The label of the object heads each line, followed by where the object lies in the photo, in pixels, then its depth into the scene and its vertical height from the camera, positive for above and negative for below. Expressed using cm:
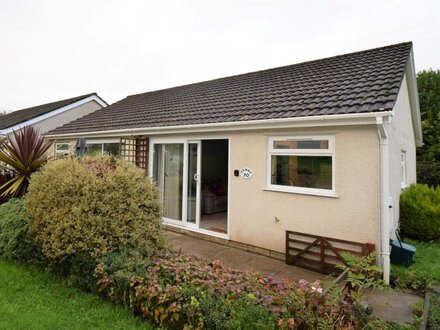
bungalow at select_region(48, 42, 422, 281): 570 +60
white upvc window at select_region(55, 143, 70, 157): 1475 +112
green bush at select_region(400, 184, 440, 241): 824 -129
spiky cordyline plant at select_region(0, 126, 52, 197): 789 +30
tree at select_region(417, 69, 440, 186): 1527 +274
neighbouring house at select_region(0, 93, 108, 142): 1970 +435
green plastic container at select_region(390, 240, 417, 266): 640 -196
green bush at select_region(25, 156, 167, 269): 479 -81
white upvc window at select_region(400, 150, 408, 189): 934 +2
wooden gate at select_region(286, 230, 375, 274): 564 -176
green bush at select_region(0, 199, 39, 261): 568 -152
